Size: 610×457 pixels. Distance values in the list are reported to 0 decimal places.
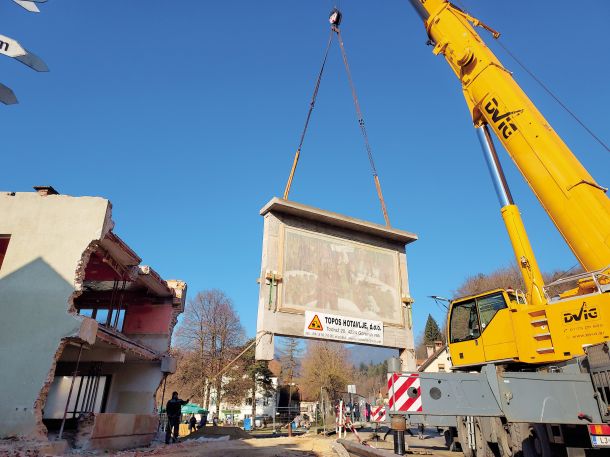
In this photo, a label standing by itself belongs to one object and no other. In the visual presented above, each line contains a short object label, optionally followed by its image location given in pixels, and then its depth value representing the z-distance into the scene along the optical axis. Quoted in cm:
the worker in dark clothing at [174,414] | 1535
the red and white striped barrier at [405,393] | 620
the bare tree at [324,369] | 4534
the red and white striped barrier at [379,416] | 866
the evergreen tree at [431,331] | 7888
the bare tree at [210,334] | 3903
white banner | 1160
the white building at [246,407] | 4581
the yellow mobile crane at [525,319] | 595
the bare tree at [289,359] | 4988
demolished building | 962
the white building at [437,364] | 4681
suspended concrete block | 1140
